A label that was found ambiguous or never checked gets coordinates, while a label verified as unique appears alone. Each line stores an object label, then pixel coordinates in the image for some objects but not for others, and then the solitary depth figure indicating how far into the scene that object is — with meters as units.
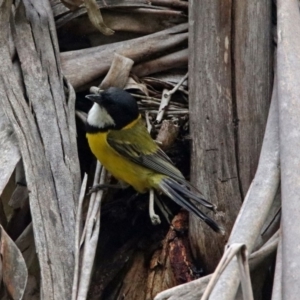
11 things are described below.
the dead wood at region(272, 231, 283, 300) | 4.41
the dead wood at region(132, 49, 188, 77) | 7.90
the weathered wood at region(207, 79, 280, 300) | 4.48
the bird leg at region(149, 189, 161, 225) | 6.68
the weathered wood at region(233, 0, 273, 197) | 6.67
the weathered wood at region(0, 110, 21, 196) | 6.33
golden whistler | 7.57
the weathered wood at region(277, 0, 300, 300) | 4.30
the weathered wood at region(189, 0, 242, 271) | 6.60
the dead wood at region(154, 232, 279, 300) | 4.74
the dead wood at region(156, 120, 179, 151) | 7.39
